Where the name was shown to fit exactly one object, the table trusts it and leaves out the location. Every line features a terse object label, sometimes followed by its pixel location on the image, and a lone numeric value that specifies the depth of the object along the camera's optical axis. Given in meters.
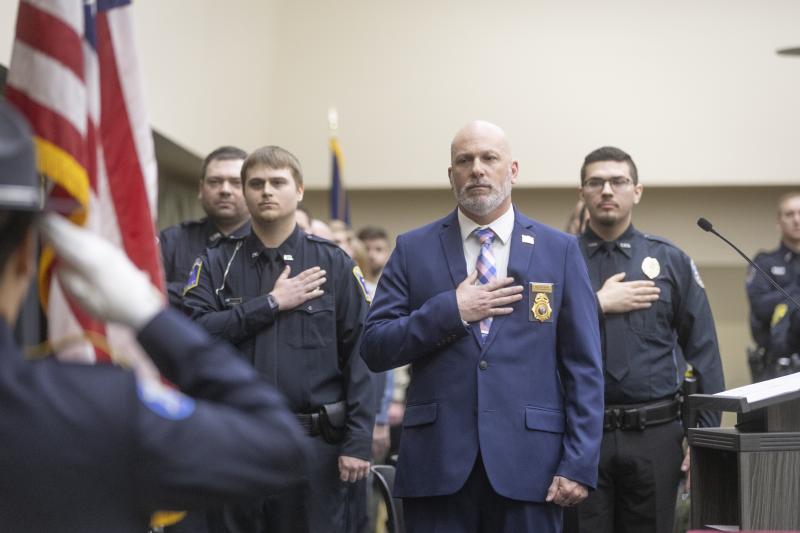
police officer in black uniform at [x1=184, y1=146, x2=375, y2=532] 6.94
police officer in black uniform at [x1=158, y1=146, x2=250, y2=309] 8.73
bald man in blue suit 5.85
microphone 6.45
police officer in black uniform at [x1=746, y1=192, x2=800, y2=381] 12.19
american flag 3.76
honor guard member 2.49
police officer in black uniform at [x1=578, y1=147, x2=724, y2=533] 7.53
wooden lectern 5.27
